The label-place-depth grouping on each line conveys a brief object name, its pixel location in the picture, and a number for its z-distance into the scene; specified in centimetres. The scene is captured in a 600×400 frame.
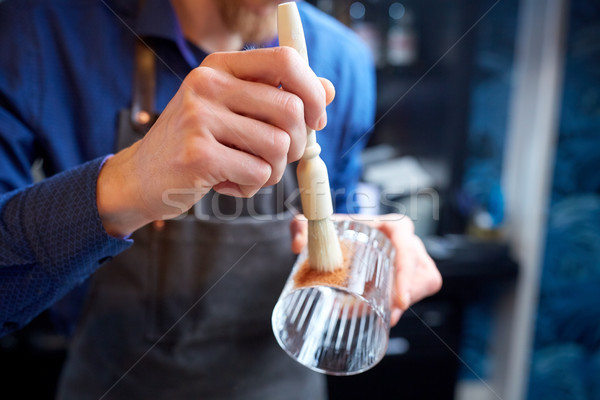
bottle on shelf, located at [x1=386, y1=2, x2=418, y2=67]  134
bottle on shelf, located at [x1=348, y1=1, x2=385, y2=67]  130
